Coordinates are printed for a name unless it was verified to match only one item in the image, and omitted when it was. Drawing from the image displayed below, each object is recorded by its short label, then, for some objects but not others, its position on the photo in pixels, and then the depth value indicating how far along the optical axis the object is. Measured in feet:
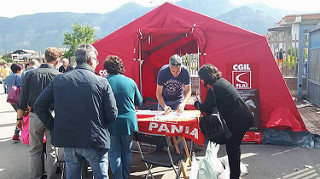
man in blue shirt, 13.85
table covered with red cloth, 11.35
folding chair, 9.93
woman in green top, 9.70
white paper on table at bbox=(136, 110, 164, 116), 13.19
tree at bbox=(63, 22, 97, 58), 156.25
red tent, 16.06
